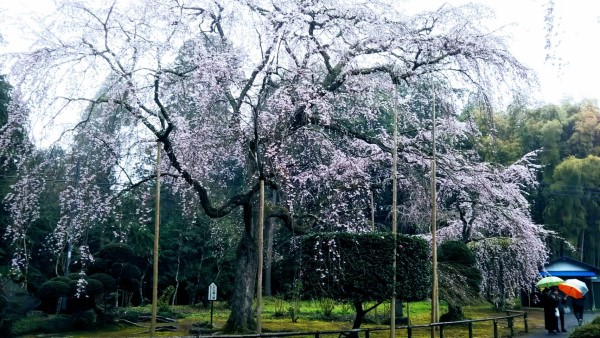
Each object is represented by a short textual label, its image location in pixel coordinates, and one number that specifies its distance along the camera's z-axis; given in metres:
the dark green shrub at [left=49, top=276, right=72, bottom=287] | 16.44
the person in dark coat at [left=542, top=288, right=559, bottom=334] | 13.53
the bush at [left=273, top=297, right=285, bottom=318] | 20.84
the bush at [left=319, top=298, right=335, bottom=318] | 18.38
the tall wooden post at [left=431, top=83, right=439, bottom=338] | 11.09
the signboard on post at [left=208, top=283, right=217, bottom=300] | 15.66
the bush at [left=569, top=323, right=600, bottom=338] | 7.34
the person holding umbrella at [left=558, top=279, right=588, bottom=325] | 14.65
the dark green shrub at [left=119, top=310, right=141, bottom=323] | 18.51
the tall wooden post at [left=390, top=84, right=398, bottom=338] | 9.56
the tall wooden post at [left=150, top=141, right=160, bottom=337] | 10.38
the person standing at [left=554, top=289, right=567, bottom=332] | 13.91
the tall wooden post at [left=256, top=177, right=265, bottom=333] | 9.45
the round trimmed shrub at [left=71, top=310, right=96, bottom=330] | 16.81
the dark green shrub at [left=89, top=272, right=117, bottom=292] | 17.09
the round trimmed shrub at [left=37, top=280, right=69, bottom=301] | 15.98
